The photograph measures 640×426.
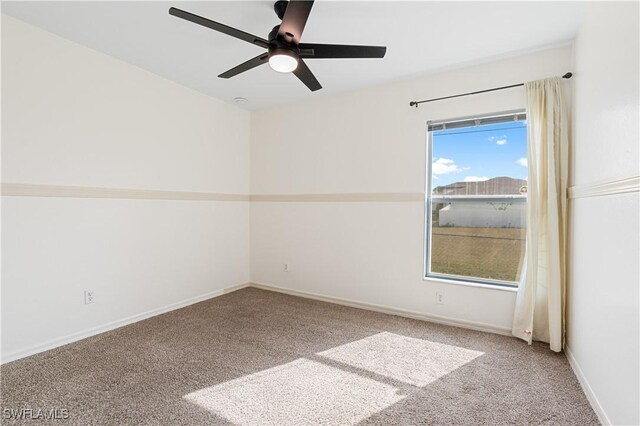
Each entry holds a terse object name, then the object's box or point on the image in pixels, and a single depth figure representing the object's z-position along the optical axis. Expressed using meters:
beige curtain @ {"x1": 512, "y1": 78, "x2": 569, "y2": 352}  2.29
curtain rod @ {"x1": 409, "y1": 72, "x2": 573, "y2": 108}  2.33
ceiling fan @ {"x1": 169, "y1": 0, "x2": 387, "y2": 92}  1.63
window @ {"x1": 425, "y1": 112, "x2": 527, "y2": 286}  2.71
